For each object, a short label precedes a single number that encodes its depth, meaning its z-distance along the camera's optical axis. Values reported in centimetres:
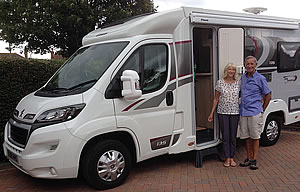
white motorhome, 398
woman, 512
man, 495
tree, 1236
